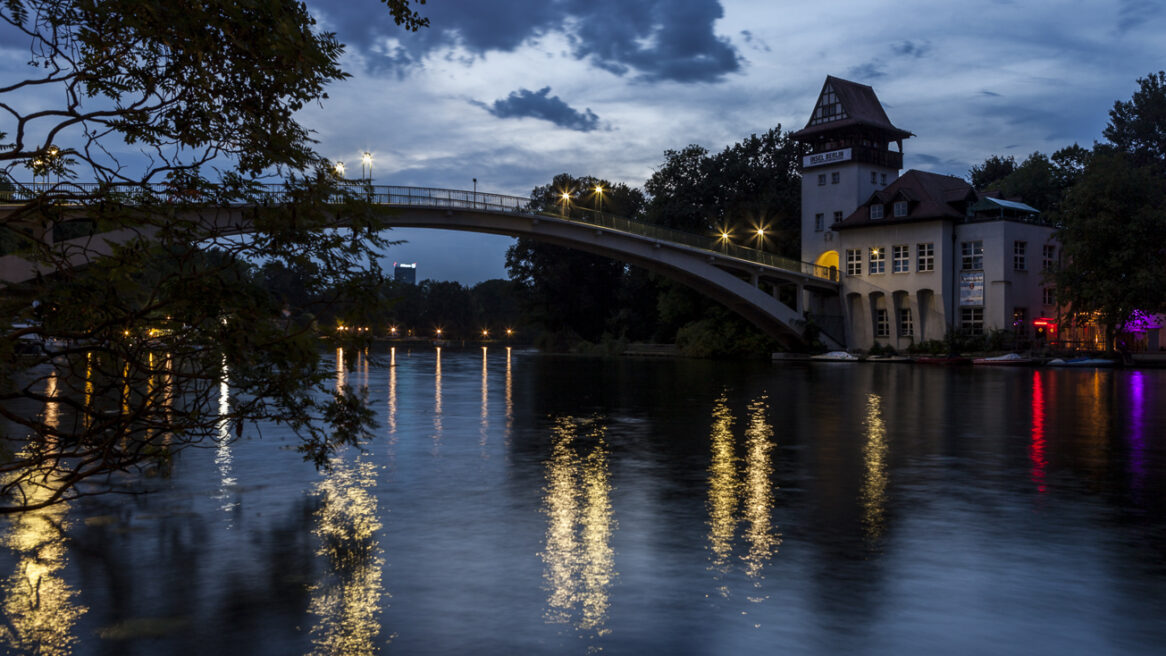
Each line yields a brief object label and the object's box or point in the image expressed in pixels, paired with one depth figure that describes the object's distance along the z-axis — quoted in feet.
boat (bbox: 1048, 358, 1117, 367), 173.37
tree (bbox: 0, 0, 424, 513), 21.59
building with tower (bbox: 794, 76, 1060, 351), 207.10
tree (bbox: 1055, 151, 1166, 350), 169.27
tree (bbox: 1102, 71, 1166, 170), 285.43
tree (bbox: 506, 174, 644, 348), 317.42
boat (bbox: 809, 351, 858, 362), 203.49
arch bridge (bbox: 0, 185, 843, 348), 189.57
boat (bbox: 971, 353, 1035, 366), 180.34
